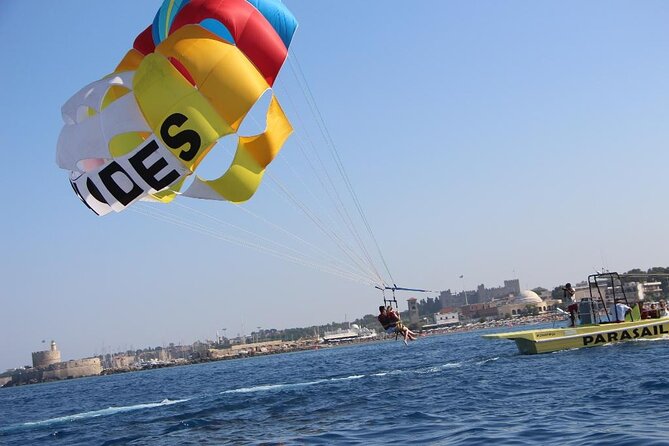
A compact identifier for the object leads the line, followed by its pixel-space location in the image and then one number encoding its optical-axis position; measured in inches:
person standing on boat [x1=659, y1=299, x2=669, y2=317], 1071.0
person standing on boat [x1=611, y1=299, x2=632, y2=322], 1037.2
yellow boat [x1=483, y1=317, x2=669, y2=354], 1006.4
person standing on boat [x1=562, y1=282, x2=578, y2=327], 1027.5
